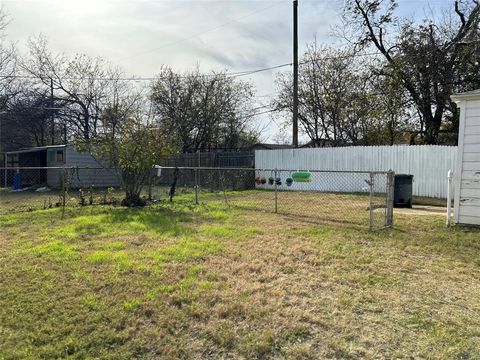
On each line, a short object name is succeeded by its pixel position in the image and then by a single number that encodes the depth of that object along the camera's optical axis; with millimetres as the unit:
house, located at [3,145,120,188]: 19328
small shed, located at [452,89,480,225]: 7215
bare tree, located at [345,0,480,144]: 15742
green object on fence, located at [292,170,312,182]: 13506
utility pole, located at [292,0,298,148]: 16969
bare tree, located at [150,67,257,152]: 24484
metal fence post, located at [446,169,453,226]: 7262
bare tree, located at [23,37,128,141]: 26453
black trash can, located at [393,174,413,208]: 10211
